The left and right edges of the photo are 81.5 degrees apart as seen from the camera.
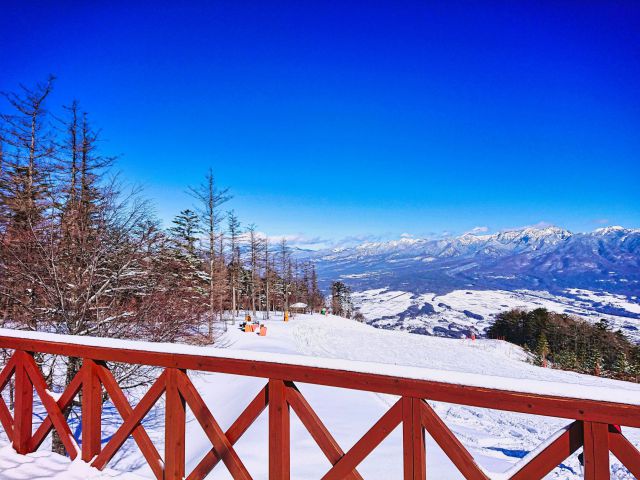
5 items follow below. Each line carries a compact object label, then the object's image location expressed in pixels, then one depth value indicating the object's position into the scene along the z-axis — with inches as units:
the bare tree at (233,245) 1277.1
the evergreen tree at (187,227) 1103.0
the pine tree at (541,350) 1160.7
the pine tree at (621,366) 1125.7
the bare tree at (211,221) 835.4
